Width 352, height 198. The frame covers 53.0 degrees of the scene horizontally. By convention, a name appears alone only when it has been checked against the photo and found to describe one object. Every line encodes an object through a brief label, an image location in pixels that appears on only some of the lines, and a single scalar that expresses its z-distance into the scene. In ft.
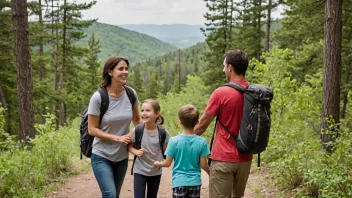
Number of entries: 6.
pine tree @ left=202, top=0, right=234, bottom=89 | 78.59
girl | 11.97
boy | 10.93
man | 10.62
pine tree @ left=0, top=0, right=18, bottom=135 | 48.57
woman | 11.48
